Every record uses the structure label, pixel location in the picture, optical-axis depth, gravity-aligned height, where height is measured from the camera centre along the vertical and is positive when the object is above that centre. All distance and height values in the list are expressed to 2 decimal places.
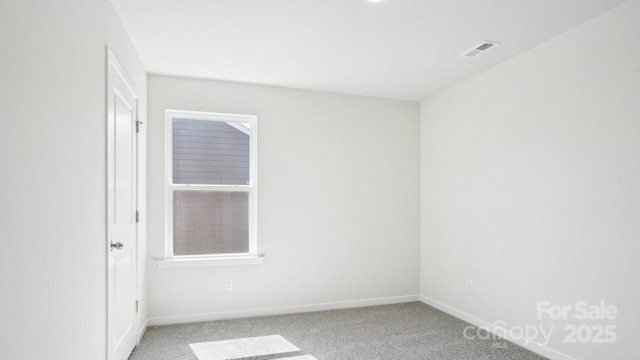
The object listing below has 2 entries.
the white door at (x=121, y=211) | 2.41 -0.19
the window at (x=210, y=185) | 3.95 -0.01
